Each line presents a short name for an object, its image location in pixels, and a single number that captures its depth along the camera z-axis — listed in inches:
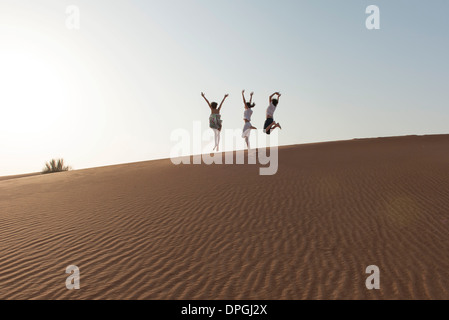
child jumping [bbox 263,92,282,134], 647.8
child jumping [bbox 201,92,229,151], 681.6
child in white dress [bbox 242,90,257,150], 671.9
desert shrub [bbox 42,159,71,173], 1035.7
